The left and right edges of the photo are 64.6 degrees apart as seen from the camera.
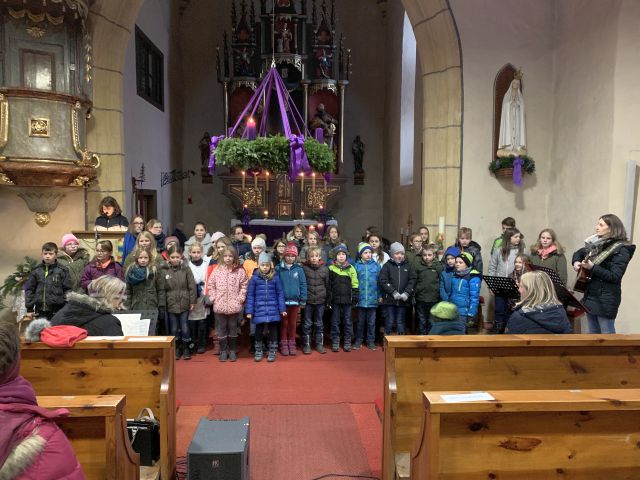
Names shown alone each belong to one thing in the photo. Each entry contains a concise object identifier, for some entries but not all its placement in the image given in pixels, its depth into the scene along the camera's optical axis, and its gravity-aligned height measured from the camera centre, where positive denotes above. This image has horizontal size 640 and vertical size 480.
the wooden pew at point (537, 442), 1.96 -0.92
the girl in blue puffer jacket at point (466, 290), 5.73 -0.96
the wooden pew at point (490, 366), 2.85 -0.92
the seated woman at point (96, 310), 3.17 -0.68
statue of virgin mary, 7.63 +1.26
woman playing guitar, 4.39 -0.53
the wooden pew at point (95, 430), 1.97 -0.91
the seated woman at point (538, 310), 3.24 -0.67
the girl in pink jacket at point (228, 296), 5.43 -0.99
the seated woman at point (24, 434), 1.48 -0.70
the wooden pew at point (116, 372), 2.82 -0.96
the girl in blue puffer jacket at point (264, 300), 5.44 -1.03
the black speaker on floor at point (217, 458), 2.63 -1.33
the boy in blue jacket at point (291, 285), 5.64 -0.89
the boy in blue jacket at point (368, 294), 5.92 -1.03
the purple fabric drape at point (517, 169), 7.57 +0.56
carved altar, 11.83 +2.89
